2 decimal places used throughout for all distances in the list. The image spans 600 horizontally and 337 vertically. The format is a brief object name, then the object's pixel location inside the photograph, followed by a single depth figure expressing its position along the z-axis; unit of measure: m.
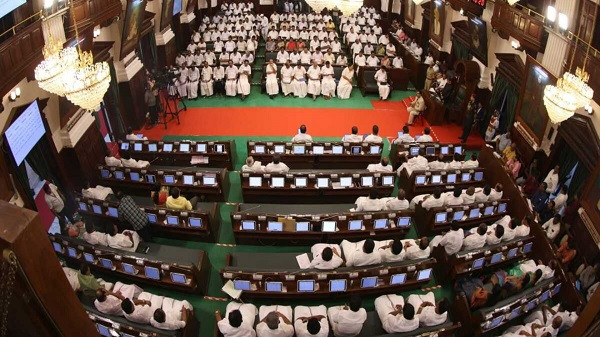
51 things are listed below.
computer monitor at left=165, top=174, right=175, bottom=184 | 9.96
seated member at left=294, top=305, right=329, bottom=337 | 6.16
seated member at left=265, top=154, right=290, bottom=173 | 10.00
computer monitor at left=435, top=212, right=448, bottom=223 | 8.89
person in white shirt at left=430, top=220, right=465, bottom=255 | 7.99
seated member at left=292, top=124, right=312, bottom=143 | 11.53
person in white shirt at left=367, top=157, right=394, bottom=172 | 10.12
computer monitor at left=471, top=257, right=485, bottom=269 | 7.89
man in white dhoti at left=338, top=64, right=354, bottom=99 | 16.50
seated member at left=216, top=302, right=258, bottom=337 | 6.06
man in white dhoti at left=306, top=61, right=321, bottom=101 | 16.42
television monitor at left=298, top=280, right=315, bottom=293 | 7.21
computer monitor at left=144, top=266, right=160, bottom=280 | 7.37
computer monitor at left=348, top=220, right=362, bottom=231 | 8.56
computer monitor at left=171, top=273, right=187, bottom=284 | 7.33
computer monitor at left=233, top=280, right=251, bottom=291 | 7.16
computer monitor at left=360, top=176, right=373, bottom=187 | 9.85
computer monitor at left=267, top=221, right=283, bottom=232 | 8.45
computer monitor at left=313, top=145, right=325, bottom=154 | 11.09
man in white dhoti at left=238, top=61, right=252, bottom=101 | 16.27
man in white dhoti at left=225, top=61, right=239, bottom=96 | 16.33
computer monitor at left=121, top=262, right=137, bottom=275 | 7.50
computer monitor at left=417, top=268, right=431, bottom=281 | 7.60
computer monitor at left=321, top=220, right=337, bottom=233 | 8.45
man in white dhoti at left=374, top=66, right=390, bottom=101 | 16.34
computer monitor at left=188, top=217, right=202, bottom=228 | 8.58
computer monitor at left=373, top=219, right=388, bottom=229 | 8.60
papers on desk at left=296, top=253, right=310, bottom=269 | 7.60
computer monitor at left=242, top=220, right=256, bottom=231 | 8.52
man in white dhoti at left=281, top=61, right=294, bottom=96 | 16.45
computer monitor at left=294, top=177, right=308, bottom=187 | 9.73
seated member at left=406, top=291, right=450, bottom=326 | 6.52
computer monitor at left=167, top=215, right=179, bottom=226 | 8.63
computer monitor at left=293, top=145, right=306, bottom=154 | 11.16
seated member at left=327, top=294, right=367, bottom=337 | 6.28
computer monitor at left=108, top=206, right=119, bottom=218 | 8.80
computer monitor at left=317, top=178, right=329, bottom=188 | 9.73
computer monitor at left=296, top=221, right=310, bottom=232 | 8.45
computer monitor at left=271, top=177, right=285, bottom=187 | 9.76
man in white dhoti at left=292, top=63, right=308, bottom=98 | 16.41
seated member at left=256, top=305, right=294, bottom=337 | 6.13
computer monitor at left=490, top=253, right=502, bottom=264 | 8.03
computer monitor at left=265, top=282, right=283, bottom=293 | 7.19
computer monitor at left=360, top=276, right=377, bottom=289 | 7.37
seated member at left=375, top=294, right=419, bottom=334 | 6.38
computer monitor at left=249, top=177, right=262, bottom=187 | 9.82
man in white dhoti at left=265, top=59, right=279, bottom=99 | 16.34
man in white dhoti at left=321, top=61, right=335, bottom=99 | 16.50
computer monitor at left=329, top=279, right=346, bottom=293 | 7.25
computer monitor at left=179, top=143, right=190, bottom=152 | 11.18
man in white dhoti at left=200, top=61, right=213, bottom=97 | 16.30
